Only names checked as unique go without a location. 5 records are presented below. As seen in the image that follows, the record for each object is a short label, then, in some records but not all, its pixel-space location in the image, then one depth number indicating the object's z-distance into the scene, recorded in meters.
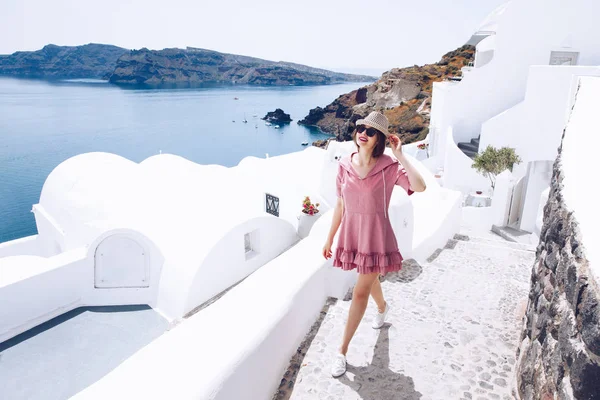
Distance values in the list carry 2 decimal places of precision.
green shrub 15.05
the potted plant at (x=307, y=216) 11.03
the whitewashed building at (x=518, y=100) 13.52
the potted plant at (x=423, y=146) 24.58
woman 2.82
